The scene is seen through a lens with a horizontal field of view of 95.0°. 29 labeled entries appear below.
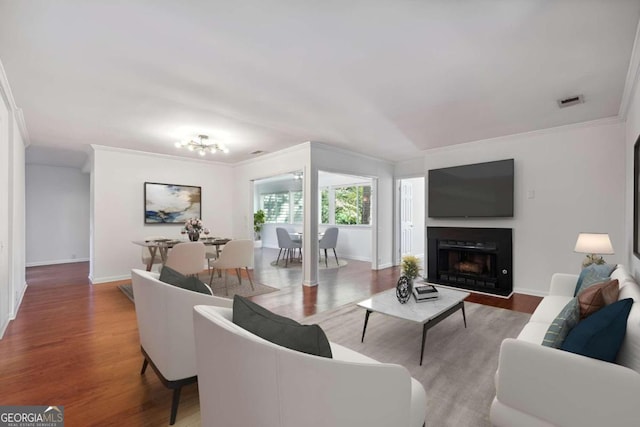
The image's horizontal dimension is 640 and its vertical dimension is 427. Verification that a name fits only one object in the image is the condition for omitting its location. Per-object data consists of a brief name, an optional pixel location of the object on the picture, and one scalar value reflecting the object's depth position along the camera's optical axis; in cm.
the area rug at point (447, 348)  183
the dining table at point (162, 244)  441
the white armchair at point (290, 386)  90
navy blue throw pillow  128
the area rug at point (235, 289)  440
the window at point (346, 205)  789
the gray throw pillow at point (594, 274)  225
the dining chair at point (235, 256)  456
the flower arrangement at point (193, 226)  471
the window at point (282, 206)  1057
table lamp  292
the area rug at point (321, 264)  672
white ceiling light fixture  445
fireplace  454
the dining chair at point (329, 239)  702
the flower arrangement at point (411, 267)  286
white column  490
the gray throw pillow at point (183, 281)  193
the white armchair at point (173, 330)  171
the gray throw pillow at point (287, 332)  99
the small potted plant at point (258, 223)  1071
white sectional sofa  120
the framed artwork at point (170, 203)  577
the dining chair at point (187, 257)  407
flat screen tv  452
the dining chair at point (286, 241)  723
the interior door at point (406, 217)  704
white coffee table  242
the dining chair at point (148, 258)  482
